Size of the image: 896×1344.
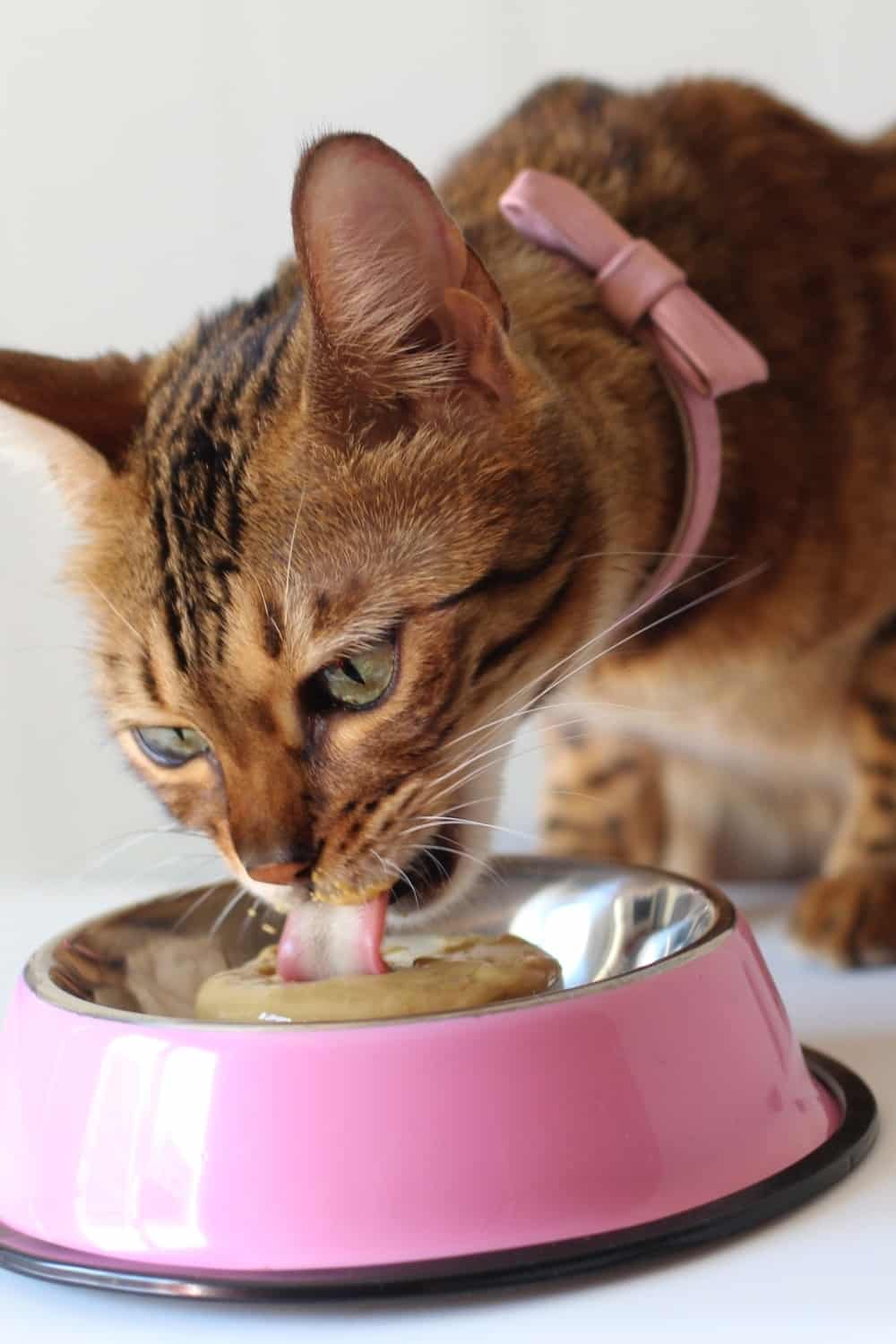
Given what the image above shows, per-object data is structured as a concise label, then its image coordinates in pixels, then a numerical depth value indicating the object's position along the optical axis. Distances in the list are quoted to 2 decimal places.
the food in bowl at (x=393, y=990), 0.55
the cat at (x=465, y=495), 0.57
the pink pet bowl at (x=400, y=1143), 0.51
